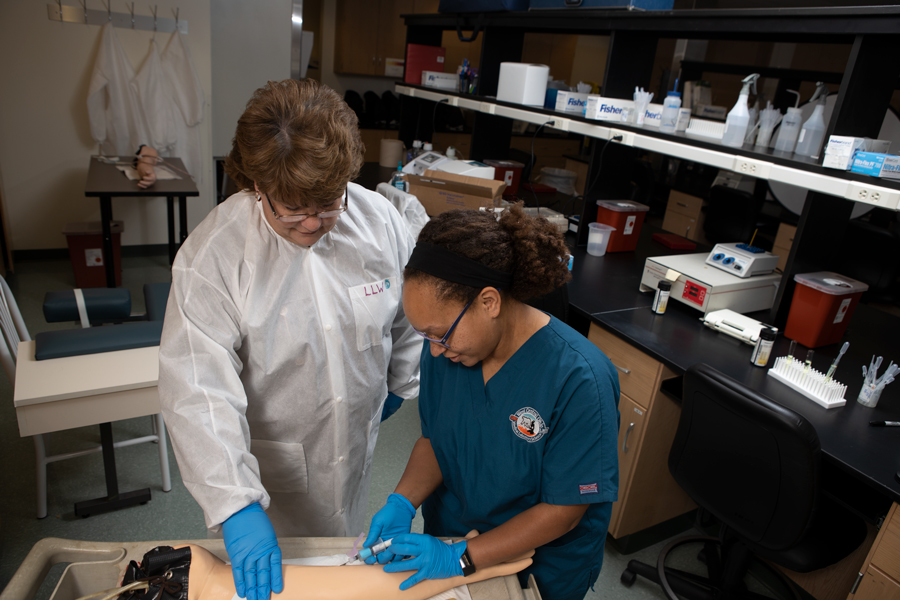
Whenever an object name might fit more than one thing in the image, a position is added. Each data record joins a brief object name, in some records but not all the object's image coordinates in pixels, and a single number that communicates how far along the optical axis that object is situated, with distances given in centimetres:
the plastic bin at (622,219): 274
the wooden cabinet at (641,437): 190
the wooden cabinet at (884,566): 135
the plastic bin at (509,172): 346
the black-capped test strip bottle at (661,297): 210
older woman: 99
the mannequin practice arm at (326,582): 96
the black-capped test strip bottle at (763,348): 177
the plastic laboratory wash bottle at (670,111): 229
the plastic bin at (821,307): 188
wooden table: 326
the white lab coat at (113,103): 380
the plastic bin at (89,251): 367
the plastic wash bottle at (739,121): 198
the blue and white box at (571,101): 271
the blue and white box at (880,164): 160
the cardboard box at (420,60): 391
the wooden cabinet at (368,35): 607
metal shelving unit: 165
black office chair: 139
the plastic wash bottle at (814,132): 195
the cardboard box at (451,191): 283
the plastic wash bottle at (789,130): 200
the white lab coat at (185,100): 402
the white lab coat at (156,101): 395
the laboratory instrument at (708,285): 206
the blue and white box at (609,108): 245
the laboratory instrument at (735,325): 193
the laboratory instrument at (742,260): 210
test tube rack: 163
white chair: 190
